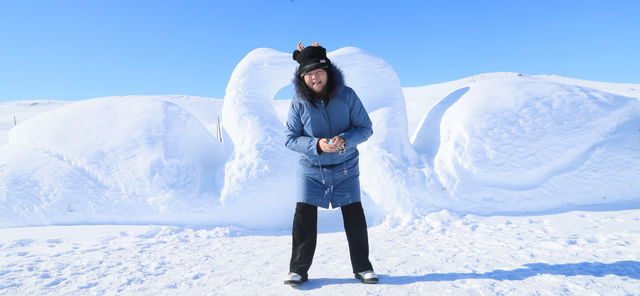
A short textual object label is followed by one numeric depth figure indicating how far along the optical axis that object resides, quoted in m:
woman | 2.18
